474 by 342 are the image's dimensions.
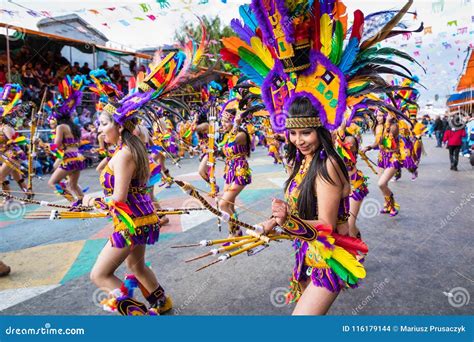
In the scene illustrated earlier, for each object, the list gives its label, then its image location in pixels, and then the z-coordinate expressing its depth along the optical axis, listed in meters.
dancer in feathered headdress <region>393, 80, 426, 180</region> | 6.89
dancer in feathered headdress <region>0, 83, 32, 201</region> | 7.33
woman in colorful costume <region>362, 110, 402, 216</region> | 6.22
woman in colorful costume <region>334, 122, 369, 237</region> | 4.22
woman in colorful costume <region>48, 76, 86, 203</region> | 6.60
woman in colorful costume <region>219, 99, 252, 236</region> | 4.96
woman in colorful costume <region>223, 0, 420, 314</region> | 2.03
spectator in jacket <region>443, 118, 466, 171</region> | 11.16
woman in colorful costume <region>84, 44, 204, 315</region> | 2.66
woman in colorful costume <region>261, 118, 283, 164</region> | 11.89
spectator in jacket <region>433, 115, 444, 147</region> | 19.99
